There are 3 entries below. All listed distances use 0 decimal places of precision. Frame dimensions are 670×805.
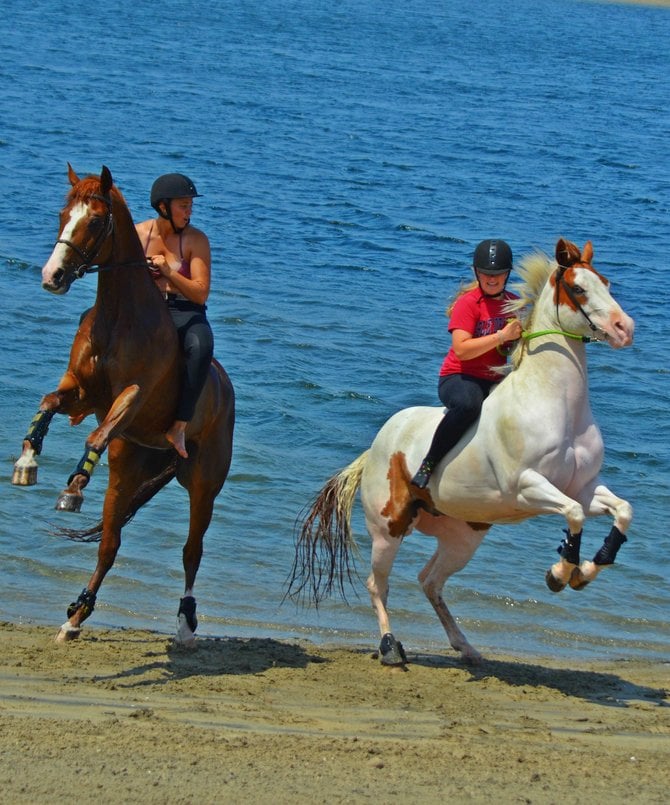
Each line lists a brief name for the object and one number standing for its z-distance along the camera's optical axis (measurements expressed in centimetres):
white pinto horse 1524
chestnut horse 1516
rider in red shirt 1587
